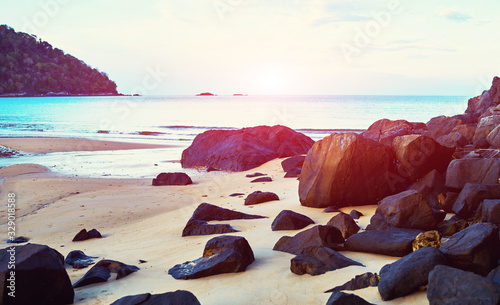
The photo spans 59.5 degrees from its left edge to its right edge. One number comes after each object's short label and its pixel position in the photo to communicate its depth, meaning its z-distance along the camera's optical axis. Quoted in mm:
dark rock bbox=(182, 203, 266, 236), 6590
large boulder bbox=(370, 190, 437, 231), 5211
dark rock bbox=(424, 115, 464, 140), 17031
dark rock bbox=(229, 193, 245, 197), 10124
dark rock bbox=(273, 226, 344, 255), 5027
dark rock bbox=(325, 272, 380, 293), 3865
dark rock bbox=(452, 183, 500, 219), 5336
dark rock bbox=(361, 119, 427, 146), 17695
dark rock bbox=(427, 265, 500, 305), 2972
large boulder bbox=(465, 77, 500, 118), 24072
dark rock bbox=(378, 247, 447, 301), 3566
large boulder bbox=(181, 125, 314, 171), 14805
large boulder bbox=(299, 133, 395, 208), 7273
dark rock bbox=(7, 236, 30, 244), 7004
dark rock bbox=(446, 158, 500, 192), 6016
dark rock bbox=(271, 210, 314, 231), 6340
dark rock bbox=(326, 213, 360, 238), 5512
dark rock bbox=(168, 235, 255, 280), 4578
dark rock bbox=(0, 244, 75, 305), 3807
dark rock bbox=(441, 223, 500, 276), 3670
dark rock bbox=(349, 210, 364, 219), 6543
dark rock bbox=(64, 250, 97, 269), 5461
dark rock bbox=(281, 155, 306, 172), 12969
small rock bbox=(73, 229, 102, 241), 7047
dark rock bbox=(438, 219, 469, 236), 5090
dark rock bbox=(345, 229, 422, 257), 4562
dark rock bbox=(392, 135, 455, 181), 7285
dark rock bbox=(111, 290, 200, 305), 3404
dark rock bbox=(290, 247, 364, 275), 4398
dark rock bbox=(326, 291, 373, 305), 3227
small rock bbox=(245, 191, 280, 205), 8805
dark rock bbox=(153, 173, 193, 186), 11828
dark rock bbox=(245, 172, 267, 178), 12743
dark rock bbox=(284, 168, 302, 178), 11891
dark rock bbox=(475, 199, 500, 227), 4629
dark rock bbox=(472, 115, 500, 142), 12392
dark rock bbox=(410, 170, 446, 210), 6395
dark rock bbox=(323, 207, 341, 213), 7094
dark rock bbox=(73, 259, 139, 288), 4660
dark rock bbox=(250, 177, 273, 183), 11711
